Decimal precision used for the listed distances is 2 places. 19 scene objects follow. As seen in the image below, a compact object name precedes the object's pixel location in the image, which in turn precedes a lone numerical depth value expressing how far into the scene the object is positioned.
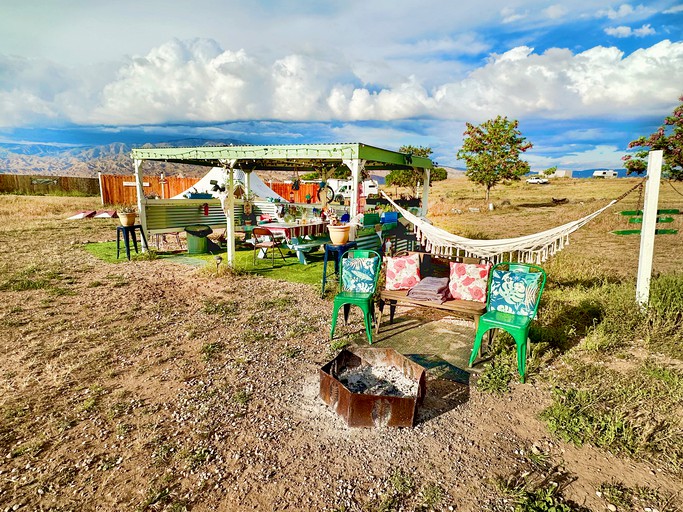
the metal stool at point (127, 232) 8.91
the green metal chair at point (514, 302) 3.77
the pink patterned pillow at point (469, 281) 4.66
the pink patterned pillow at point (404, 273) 5.13
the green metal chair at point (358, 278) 4.80
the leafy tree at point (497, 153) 24.00
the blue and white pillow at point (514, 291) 4.21
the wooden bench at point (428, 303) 4.32
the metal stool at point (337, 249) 6.57
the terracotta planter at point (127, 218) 8.80
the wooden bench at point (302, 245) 9.05
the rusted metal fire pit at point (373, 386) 3.07
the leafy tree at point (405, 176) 26.70
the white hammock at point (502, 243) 5.31
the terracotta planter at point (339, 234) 6.61
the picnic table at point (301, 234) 8.72
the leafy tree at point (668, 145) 16.22
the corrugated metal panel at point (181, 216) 10.33
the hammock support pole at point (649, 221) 4.76
